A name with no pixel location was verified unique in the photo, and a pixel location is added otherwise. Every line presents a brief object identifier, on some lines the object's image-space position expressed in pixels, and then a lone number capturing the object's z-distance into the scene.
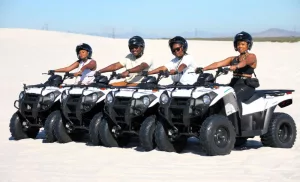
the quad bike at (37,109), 11.88
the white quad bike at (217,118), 9.20
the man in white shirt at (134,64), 11.45
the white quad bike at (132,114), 10.01
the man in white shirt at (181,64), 10.51
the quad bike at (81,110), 11.05
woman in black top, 9.99
